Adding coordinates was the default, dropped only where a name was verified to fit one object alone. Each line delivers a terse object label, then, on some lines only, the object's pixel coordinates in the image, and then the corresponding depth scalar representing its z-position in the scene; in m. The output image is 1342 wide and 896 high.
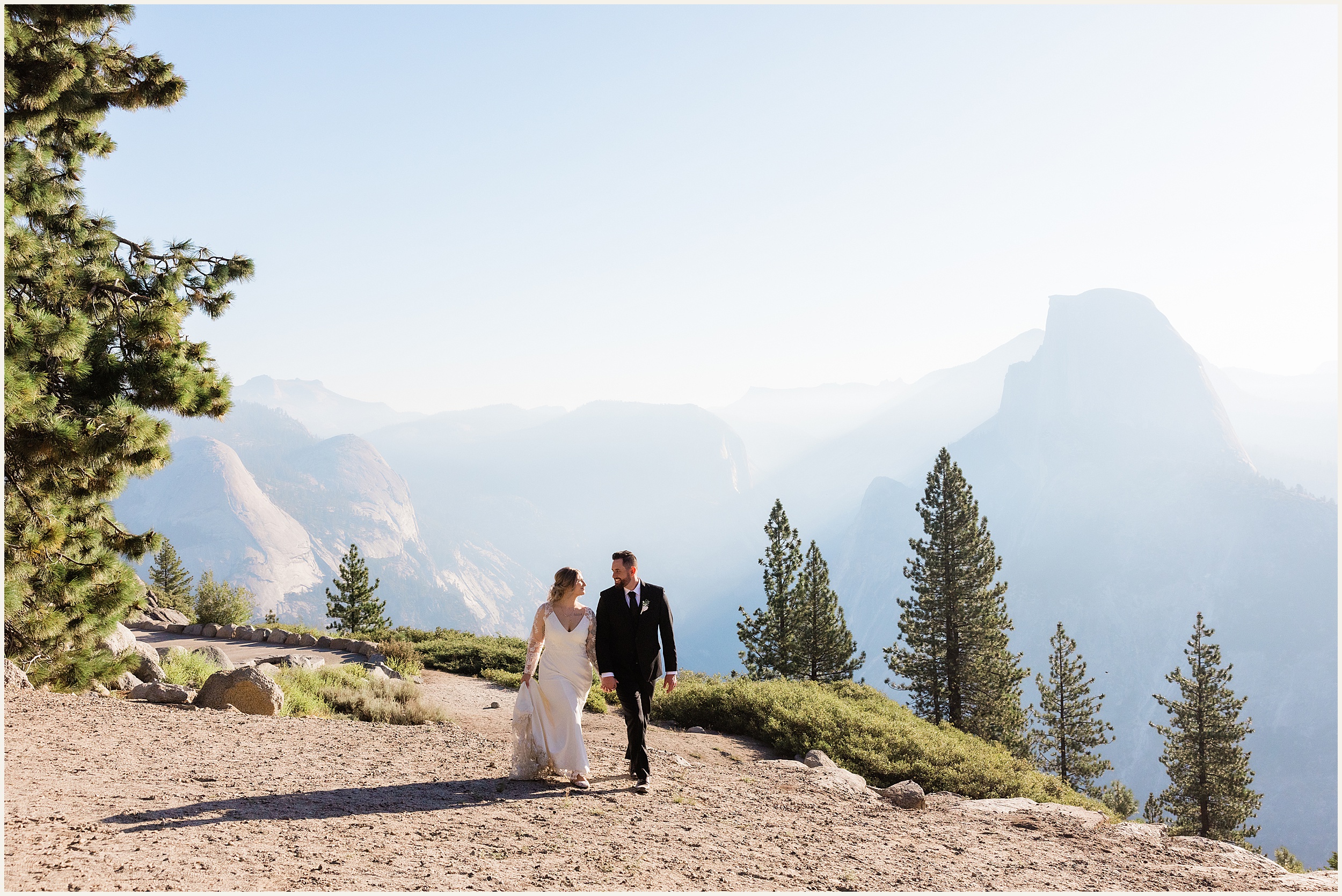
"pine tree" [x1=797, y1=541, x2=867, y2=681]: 31.08
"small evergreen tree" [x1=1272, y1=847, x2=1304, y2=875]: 19.09
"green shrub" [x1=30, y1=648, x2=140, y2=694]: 8.83
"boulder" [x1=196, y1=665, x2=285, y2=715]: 9.46
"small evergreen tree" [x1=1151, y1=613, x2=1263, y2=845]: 31.89
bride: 6.97
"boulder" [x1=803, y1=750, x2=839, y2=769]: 10.54
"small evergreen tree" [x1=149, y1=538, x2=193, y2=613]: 44.97
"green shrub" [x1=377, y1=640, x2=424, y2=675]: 17.58
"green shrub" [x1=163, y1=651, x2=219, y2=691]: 11.54
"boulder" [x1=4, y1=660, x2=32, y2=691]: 8.37
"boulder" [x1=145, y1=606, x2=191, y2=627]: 24.50
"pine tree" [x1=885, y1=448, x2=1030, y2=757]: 29.16
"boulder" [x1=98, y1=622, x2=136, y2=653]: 11.72
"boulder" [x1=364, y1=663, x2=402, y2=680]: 15.61
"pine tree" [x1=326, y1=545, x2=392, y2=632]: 36.47
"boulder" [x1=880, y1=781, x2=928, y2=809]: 9.18
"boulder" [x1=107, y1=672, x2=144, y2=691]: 10.05
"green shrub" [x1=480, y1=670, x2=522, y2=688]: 17.27
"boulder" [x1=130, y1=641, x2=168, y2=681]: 11.00
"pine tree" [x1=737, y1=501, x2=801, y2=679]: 31.33
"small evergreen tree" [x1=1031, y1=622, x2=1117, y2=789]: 35.00
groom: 7.01
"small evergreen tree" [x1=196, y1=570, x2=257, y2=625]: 32.53
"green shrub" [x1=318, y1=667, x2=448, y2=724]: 10.86
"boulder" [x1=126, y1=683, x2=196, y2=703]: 9.34
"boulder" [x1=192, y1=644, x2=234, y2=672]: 14.27
